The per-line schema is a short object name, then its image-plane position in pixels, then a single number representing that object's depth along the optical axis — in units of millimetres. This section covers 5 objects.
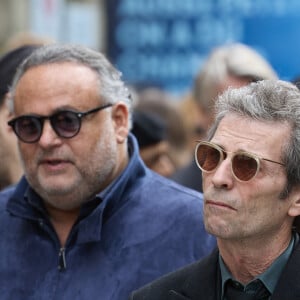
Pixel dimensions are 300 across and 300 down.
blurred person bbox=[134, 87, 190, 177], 15648
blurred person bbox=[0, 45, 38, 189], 11609
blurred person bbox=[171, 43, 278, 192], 13547
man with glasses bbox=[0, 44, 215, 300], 9086
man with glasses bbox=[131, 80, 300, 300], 7637
